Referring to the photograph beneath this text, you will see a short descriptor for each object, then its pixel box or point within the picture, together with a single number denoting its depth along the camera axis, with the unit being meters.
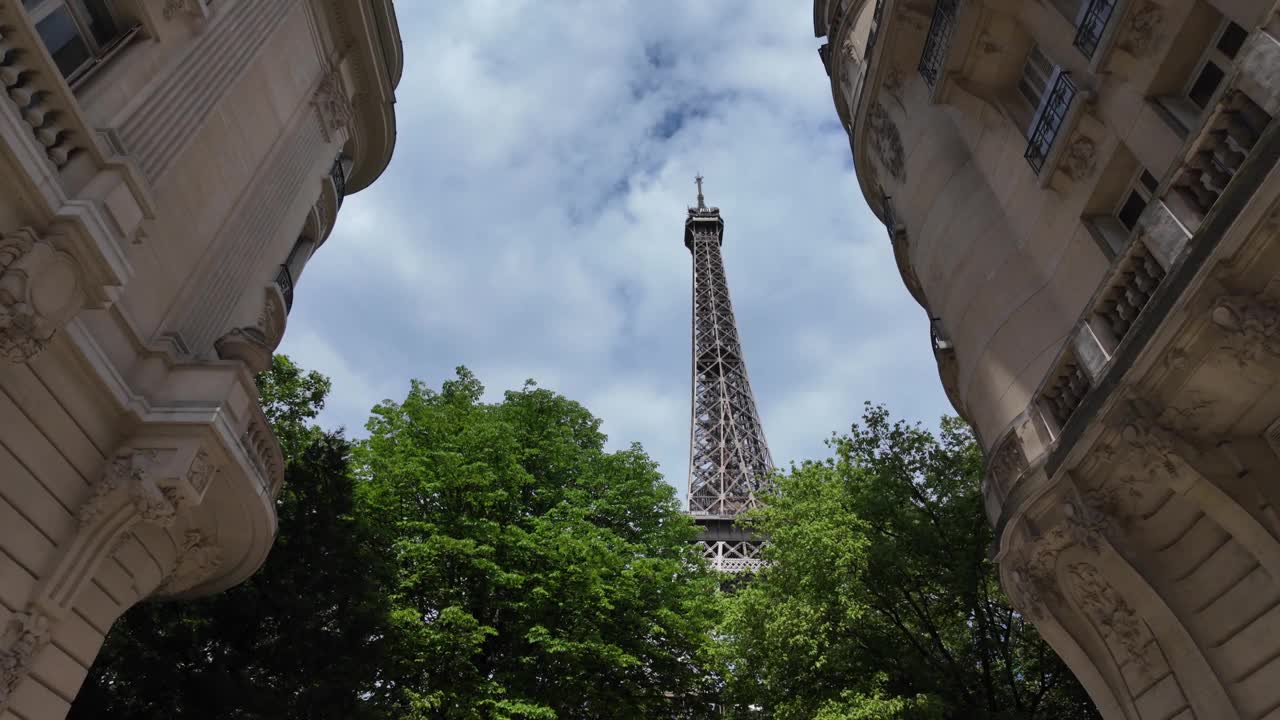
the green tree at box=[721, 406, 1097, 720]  18.45
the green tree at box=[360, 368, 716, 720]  17.36
